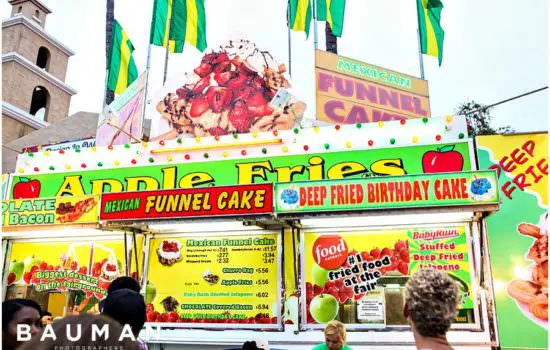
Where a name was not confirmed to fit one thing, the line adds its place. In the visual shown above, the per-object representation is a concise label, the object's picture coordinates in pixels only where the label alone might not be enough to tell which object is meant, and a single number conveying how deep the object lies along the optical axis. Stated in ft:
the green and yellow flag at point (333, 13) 48.80
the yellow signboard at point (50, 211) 22.90
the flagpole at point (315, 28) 45.16
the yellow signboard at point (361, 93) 36.32
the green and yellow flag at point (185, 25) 46.11
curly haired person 7.41
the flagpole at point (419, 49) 45.21
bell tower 95.81
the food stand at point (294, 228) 19.72
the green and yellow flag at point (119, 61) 48.52
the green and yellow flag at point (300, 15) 48.08
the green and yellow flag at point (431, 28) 48.16
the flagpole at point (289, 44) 40.11
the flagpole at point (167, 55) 43.34
